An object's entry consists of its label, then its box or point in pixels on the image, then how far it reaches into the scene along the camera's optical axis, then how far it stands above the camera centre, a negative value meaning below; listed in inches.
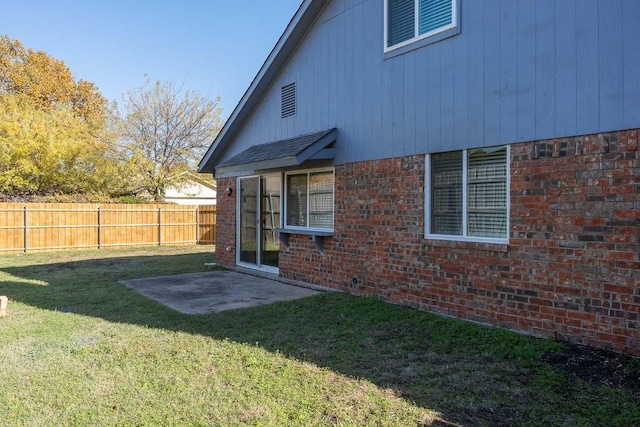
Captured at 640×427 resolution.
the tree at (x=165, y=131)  1084.5 +198.4
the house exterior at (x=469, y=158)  198.7 +32.0
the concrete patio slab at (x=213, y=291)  310.0 -59.6
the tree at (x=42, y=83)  1233.4 +358.1
